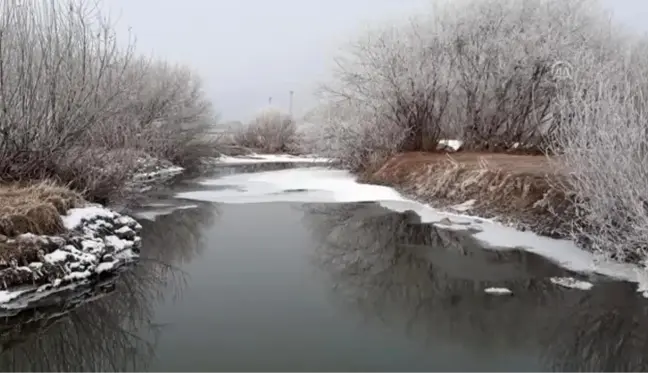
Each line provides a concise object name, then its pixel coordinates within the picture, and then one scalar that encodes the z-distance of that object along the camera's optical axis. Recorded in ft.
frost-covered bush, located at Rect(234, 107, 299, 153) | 183.62
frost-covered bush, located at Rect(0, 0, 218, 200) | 35.60
